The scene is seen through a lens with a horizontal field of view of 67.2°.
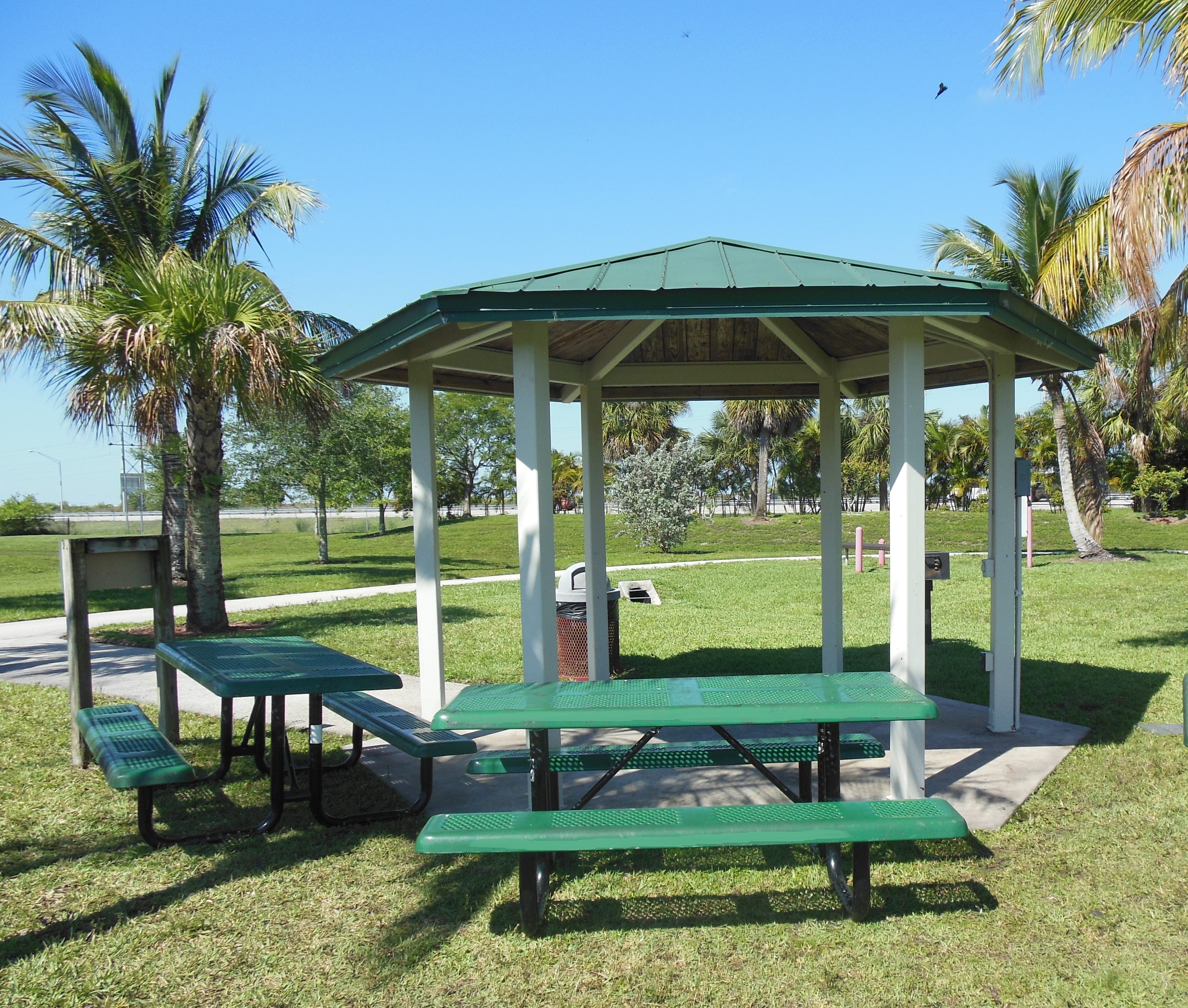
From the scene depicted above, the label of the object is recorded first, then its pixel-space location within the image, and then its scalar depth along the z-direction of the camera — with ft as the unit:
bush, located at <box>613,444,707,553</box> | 83.87
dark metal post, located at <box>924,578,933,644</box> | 25.32
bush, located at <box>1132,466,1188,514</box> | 100.78
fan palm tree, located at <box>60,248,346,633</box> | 31.37
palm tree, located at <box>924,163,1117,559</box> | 63.21
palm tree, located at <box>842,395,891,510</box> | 130.72
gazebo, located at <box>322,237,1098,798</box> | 13.65
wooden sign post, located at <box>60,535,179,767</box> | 17.98
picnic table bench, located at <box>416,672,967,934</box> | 10.61
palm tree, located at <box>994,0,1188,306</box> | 23.03
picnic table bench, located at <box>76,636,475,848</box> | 13.61
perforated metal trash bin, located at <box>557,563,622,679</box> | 28.17
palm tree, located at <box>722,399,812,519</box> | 117.60
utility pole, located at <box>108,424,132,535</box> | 95.50
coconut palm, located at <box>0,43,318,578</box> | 39.65
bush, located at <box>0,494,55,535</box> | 149.48
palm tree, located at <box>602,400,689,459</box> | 134.72
